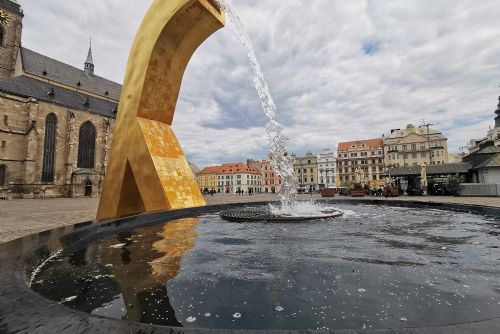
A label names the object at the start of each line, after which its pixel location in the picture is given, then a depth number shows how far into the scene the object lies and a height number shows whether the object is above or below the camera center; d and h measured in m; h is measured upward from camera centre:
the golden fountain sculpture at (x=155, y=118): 8.20 +2.32
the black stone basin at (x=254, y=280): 1.67 -0.89
